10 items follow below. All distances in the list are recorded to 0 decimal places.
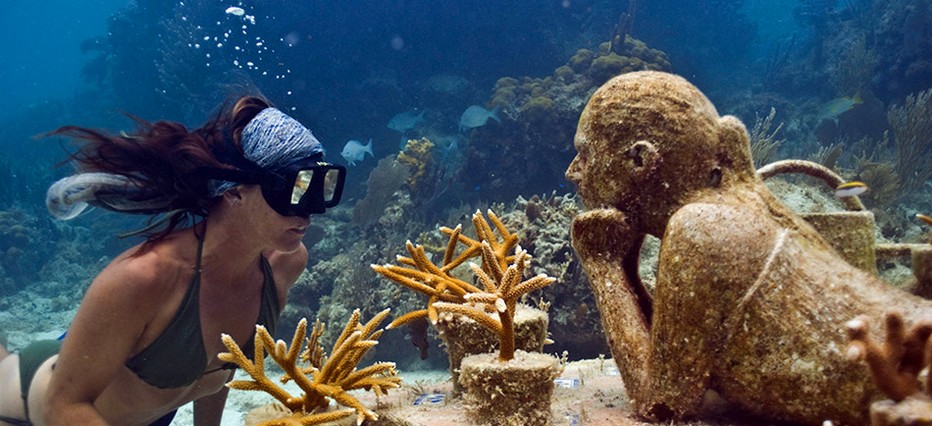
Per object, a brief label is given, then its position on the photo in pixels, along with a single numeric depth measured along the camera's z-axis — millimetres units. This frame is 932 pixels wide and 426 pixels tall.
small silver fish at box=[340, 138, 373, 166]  11258
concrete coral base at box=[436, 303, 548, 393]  2529
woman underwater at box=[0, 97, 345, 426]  2141
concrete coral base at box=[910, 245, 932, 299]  2559
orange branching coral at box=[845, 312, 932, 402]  1462
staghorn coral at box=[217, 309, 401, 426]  1911
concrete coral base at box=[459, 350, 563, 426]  2092
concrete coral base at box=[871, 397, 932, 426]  1325
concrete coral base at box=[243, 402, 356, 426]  1881
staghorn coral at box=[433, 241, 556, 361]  2154
